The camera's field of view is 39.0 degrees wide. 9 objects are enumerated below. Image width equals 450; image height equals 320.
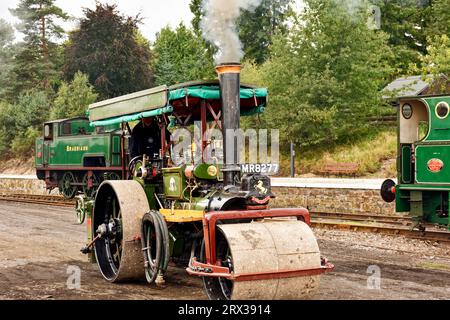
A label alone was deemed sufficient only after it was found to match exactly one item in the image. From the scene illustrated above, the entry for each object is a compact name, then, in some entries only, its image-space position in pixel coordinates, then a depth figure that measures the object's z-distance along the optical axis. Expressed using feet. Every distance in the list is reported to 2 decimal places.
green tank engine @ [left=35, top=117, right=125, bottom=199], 68.08
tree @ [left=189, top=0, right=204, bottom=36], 100.70
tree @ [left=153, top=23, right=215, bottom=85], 115.03
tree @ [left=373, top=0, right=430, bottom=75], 106.32
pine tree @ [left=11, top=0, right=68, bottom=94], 137.80
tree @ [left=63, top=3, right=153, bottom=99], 121.60
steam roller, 19.98
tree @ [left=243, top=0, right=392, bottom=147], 85.05
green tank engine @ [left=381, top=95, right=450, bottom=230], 36.17
